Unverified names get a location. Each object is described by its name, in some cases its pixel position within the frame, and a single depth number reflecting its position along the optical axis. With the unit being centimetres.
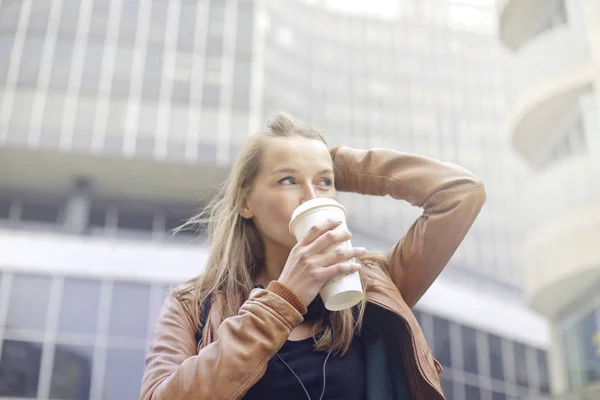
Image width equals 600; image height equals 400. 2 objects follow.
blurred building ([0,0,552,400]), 1811
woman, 182
